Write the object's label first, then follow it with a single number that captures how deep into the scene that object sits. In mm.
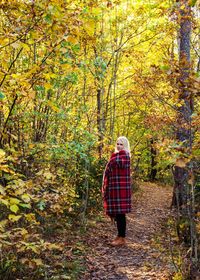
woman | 6652
